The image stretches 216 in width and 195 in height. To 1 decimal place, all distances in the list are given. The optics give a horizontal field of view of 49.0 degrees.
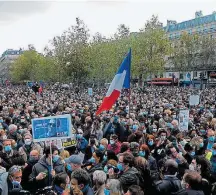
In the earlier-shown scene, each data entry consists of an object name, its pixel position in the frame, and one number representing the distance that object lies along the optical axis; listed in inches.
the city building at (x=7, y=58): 4154.2
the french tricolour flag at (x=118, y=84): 292.6
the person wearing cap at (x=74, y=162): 151.0
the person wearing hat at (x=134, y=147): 188.2
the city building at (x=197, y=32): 1764.6
